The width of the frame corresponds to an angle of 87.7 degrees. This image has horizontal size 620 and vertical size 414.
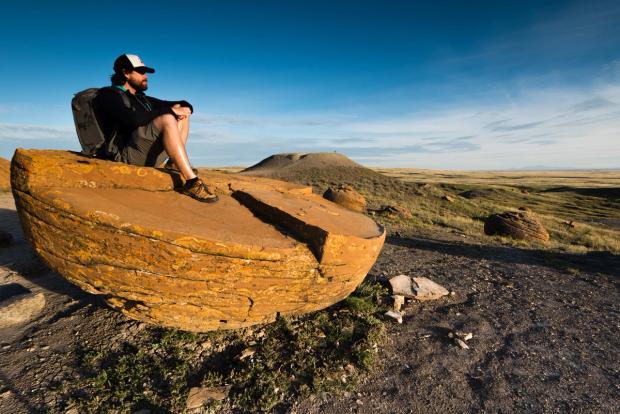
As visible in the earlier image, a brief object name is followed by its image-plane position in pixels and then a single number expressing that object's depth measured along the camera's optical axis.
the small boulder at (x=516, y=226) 16.08
